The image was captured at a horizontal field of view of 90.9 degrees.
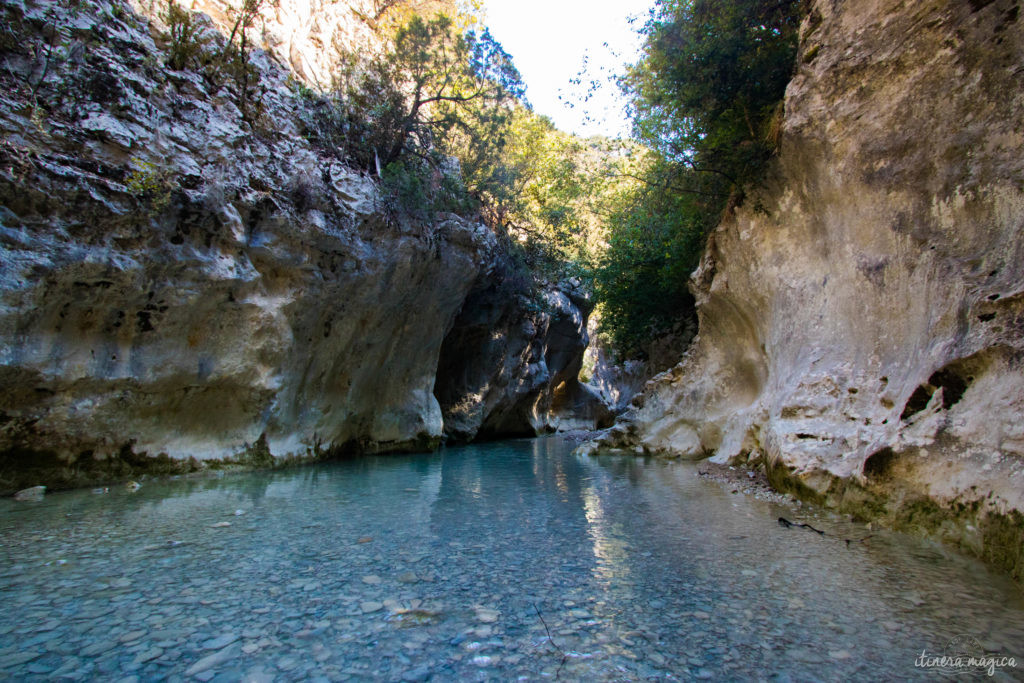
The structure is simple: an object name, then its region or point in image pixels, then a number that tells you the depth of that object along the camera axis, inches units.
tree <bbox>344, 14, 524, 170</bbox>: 481.7
